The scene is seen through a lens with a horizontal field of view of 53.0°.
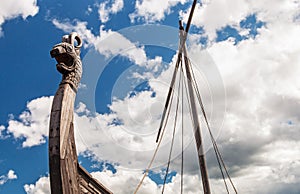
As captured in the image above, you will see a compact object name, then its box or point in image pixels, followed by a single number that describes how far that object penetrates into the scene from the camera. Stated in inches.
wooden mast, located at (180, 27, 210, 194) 451.2
